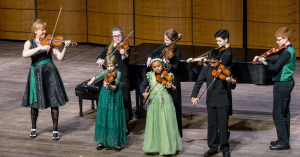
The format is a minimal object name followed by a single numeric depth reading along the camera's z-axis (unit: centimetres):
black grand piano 1234
